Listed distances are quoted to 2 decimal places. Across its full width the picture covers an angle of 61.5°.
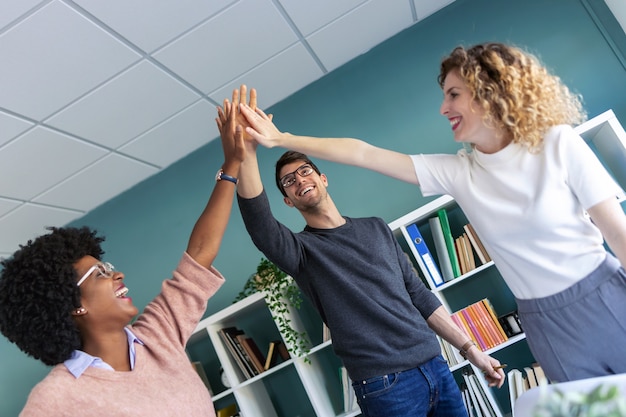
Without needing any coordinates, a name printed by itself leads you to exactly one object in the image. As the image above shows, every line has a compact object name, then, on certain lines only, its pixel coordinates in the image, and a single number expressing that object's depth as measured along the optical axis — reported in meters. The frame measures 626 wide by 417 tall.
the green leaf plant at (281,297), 2.88
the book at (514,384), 2.72
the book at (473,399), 2.71
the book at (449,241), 2.86
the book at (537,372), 2.63
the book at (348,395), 2.91
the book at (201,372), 3.30
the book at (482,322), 2.76
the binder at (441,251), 2.88
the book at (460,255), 2.86
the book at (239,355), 3.05
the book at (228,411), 3.16
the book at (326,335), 2.97
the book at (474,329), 2.77
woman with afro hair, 1.35
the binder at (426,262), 2.84
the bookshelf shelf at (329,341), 2.80
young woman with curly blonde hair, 1.21
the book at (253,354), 3.06
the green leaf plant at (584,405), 0.57
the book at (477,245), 2.81
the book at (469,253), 2.85
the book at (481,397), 2.67
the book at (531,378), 2.68
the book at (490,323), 2.75
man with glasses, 1.77
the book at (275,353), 3.06
